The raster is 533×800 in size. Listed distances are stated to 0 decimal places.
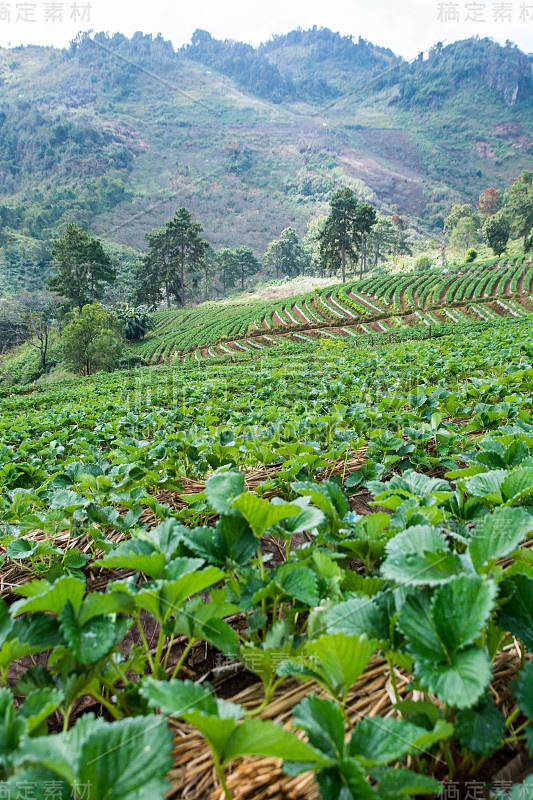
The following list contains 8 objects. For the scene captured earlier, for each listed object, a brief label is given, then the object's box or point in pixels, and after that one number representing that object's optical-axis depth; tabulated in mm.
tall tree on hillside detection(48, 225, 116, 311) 42312
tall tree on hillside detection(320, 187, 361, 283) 47281
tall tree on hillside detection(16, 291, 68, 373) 35750
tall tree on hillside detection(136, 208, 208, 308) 55438
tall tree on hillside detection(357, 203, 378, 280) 47250
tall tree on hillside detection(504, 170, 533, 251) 52156
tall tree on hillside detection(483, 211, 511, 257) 51031
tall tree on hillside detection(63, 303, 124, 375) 26953
